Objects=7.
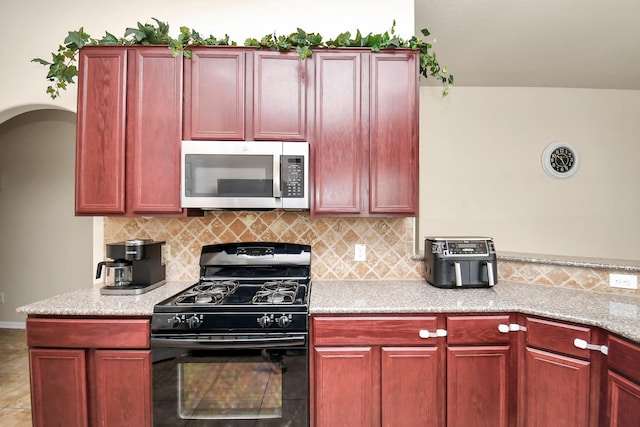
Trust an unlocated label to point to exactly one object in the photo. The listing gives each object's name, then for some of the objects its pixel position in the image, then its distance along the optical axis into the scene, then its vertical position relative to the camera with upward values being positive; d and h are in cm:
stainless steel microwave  185 +19
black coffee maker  185 -39
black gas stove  157 -52
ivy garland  188 +103
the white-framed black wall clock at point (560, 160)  365 +57
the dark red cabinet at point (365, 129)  193 +49
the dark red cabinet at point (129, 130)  189 +47
